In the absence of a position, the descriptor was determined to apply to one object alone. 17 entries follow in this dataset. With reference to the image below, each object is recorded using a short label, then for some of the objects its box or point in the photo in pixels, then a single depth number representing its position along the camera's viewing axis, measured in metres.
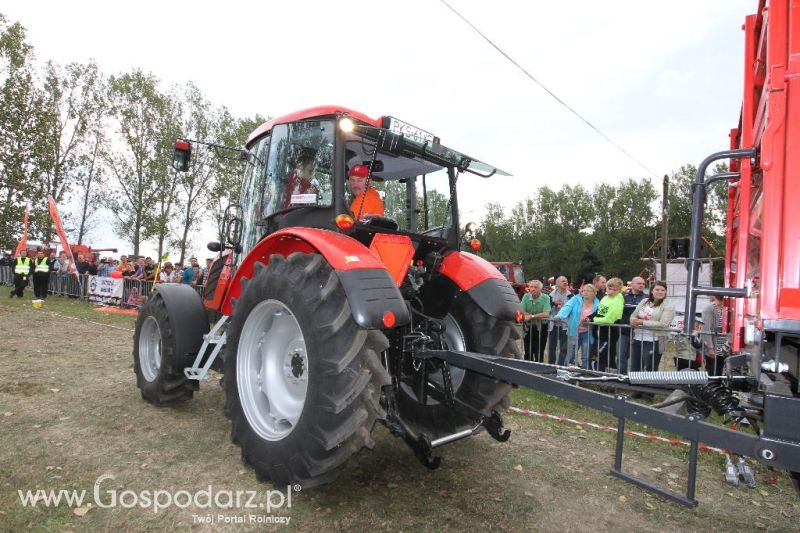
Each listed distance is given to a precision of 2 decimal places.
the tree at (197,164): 28.83
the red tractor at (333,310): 2.70
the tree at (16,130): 16.72
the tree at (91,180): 27.84
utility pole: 17.28
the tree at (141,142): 27.56
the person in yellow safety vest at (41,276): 14.88
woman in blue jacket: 6.88
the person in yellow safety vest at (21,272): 14.56
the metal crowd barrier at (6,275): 20.02
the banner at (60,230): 16.66
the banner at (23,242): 17.31
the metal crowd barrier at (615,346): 6.10
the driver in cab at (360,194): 3.57
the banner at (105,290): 14.44
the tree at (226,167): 29.00
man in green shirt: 7.56
